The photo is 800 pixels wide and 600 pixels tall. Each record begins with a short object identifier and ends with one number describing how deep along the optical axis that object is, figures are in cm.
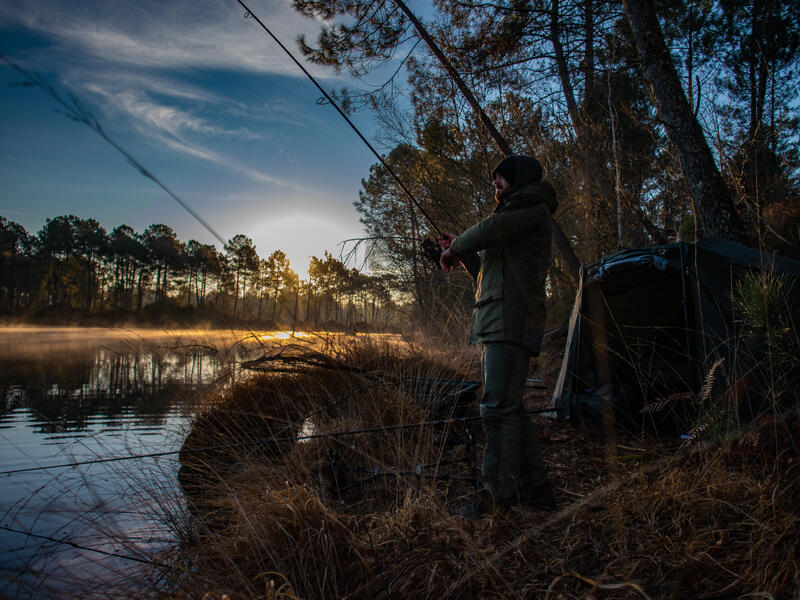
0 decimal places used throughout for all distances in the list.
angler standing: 234
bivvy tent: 319
